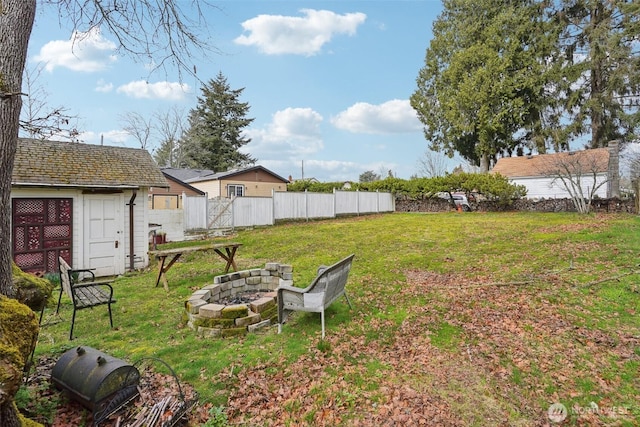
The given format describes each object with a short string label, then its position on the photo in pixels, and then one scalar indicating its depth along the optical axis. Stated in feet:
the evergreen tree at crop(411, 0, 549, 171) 82.12
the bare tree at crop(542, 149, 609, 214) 52.01
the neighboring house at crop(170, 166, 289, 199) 75.61
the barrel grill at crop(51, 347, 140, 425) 8.48
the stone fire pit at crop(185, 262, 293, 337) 14.33
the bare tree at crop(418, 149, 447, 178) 130.31
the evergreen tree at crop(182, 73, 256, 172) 116.06
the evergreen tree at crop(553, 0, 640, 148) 68.69
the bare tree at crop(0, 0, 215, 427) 7.44
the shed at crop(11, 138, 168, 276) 24.08
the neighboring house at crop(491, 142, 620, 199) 58.71
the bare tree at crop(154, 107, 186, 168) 101.55
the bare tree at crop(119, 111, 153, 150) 93.00
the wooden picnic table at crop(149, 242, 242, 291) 20.49
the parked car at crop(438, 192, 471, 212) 72.28
